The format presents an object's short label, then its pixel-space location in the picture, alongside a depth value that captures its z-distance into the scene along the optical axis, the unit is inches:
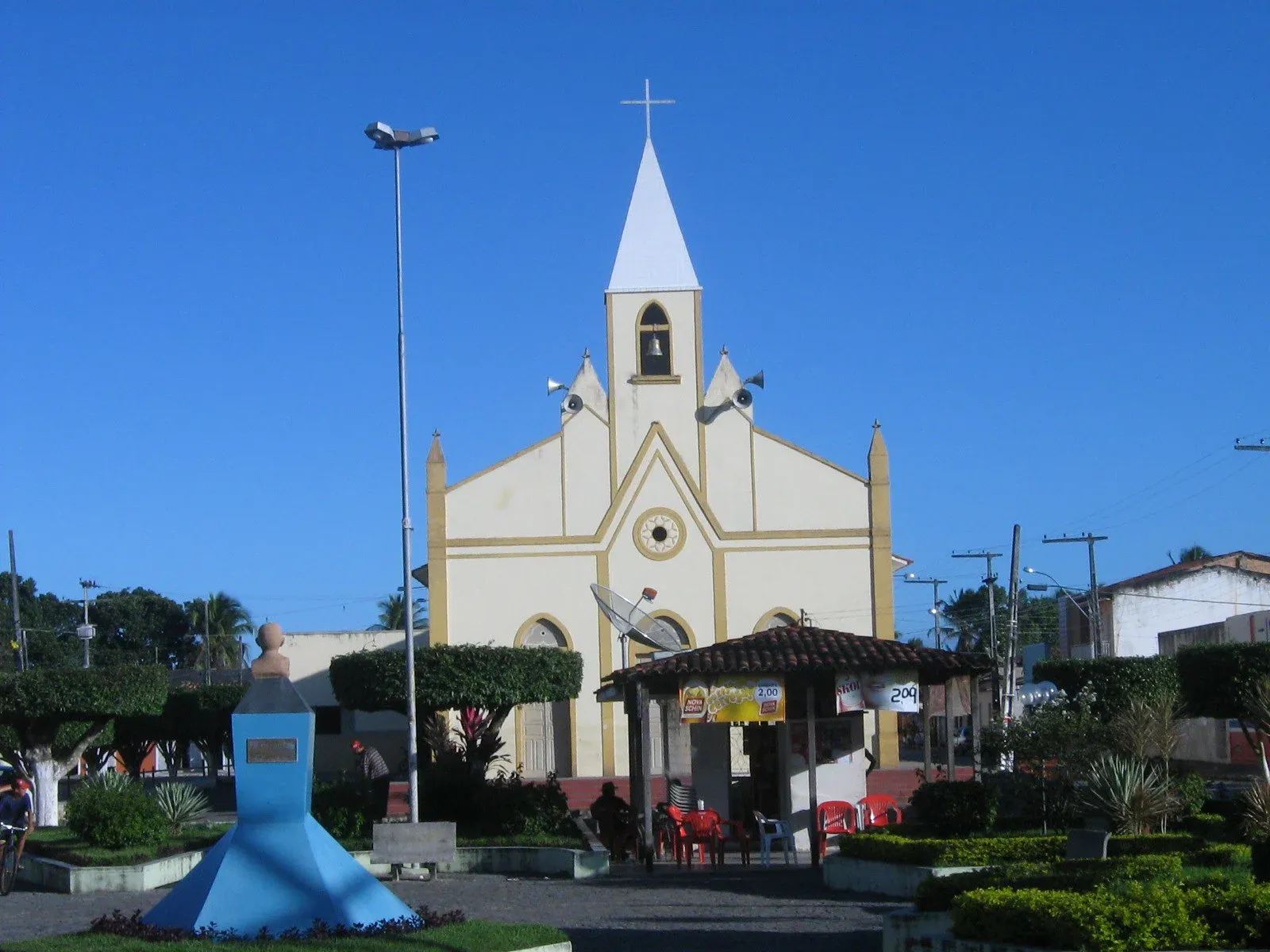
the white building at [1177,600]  2260.1
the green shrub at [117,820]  821.9
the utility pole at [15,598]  1759.4
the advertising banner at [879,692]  813.2
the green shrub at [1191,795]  726.5
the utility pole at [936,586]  2306.2
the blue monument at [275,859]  503.5
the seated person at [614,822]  871.7
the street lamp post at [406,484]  872.3
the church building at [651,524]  1592.0
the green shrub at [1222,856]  563.2
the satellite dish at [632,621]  1041.5
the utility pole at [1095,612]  1969.7
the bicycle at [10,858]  762.2
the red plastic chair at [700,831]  820.0
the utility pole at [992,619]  1775.3
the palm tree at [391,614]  3932.1
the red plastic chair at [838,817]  859.4
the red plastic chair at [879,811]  866.1
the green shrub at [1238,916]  411.2
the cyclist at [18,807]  771.4
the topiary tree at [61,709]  1138.0
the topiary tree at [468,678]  1263.5
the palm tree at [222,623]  3555.6
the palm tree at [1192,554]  4077.3
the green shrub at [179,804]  895.7
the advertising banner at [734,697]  812.6
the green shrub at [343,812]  895.1
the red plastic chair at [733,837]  822.5
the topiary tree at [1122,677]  1312.7
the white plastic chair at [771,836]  821.9
